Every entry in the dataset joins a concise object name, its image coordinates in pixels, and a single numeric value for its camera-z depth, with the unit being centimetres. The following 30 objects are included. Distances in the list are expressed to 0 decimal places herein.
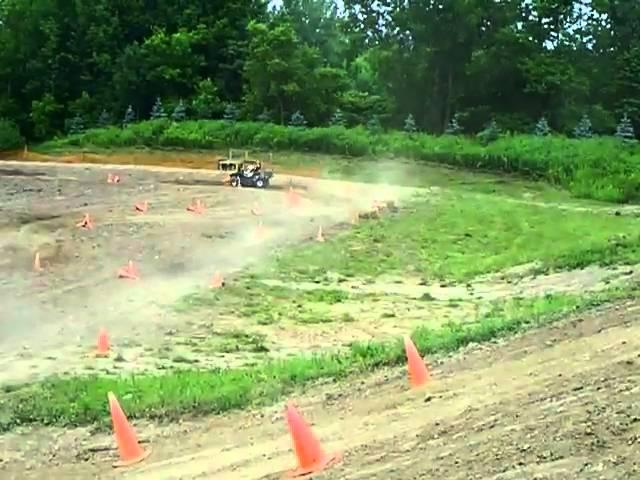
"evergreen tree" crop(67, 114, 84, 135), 6557
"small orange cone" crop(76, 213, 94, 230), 2777
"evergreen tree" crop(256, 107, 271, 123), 5909
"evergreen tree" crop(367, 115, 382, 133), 5348
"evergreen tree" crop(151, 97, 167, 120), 6219
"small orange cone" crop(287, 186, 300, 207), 3361
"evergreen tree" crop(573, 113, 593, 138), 5010
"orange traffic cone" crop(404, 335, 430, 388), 934
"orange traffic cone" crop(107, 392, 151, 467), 857
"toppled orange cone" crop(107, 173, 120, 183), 4182
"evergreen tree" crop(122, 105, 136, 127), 6450
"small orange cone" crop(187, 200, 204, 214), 3147
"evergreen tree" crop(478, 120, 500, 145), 4806
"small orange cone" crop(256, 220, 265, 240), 2640
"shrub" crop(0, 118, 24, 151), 6443
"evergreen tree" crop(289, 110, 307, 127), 5723
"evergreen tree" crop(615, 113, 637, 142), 4666
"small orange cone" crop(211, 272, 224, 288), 1945
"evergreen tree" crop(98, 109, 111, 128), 6553
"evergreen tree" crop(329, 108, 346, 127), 5719
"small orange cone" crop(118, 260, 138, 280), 2056
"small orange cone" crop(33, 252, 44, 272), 2159
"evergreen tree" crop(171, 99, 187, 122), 6103
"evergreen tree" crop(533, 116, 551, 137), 5008
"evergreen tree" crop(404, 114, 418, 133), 5503
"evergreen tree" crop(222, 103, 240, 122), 6069
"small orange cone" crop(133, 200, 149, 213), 3147
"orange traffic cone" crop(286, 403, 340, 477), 716
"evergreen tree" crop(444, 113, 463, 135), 5390
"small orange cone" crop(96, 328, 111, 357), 1396
